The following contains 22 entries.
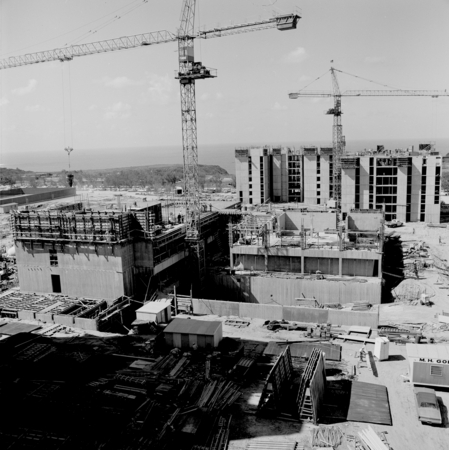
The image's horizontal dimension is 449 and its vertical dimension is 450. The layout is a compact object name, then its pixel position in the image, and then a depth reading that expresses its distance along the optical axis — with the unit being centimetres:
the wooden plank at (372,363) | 2706
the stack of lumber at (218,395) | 2373
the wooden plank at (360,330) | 3230
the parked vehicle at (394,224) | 7412
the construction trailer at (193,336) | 3042
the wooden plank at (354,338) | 3092
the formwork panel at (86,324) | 3494
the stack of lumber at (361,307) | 4119
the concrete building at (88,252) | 4078
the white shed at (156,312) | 3540
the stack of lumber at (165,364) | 2744
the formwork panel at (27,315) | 3659
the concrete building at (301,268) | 4462
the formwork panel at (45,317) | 3603
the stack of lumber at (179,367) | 2705
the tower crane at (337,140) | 8473
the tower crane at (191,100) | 4800
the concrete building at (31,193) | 11694
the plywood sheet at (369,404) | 2247
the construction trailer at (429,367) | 2494
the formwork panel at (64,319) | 3541
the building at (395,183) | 7581
